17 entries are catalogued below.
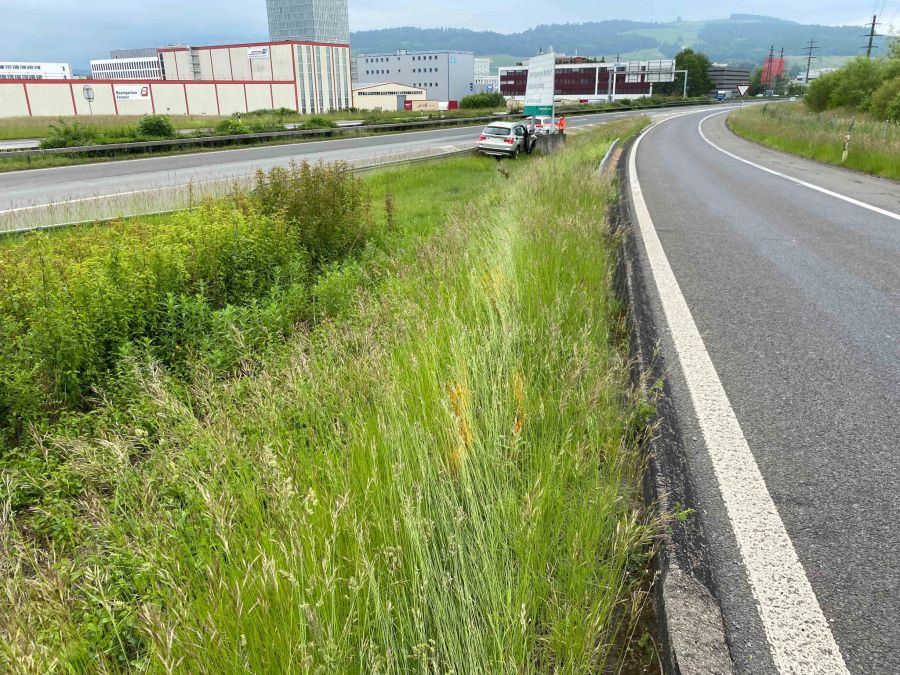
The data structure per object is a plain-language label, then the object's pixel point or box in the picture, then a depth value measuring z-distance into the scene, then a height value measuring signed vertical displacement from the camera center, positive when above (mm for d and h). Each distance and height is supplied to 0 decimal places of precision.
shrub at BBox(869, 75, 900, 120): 35344 +596
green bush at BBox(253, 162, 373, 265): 8273 -1146
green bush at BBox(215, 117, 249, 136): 29875 -416
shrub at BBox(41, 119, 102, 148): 23125 -560
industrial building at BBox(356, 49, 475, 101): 144038 +10254
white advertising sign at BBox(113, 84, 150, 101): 59438 +2711
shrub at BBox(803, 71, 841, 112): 51188 +1527
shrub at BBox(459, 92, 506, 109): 64938 +1420
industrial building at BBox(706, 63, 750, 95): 182625 +10063
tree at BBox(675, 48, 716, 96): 128125 +8455
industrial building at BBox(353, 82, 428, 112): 116125 +4130
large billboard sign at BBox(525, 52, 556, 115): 22233 +1048
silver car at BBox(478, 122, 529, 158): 23984 -945
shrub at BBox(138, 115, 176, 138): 26938 -316
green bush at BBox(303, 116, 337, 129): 35872 -313
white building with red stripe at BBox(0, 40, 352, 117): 51781 +3372
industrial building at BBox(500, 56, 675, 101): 132000 +7799
